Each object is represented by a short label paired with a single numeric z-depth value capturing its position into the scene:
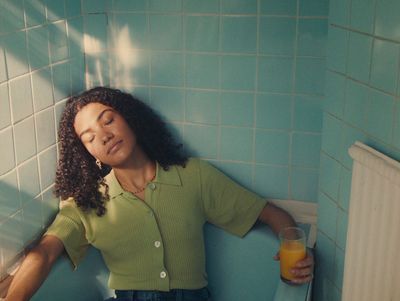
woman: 1.85
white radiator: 1.38
